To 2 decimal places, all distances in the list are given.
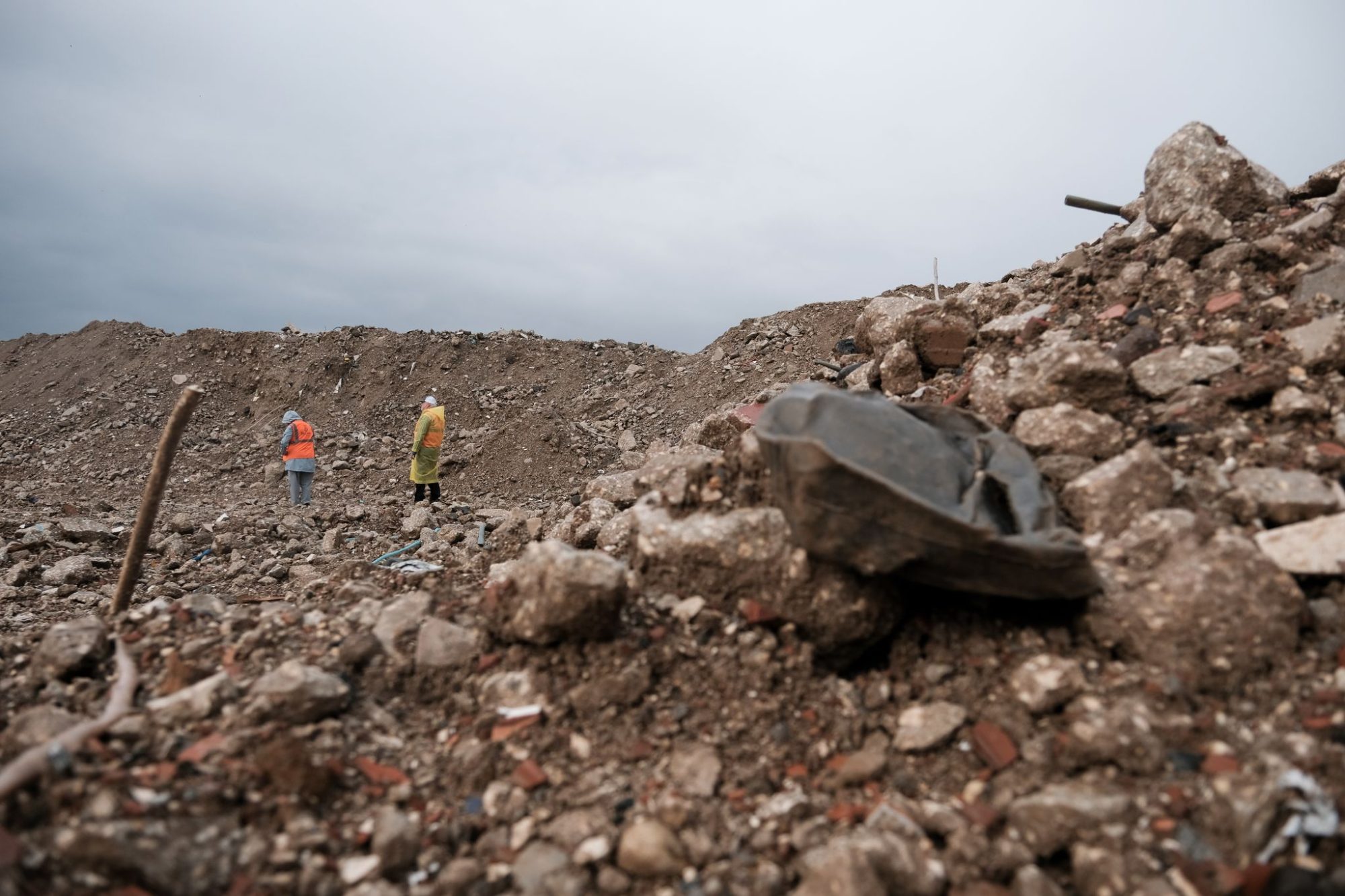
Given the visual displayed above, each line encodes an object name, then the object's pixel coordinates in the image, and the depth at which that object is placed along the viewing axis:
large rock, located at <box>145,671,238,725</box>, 2.63
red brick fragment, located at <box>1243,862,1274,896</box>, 1.87
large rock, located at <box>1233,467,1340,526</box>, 2.68
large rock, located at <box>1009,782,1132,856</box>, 2.07
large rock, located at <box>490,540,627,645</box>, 2.72
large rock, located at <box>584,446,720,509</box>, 3.27
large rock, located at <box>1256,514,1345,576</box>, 2.52
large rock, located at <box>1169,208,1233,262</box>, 4.25
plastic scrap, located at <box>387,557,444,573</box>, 4.14
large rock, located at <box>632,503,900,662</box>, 2.69
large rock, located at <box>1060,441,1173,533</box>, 2.81
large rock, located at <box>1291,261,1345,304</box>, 3.56
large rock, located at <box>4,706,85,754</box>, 2.49
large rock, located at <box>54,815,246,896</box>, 1.96
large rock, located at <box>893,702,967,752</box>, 2.46
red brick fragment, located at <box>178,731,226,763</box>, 2.40
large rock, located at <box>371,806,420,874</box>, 2.21
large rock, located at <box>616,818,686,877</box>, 2.15
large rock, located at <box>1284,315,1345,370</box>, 3.23
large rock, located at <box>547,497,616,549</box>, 4.30
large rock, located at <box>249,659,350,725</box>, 2.59
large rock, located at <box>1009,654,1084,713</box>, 2.41
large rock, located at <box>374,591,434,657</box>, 3.07
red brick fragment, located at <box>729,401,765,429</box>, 4.71
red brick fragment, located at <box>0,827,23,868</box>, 1.86
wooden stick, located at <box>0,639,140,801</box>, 2.09
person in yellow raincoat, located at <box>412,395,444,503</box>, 8.40
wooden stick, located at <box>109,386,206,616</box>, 3.85
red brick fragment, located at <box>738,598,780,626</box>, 2.82
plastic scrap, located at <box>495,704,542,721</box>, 2.68
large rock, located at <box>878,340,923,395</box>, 4.66
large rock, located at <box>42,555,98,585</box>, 6.11
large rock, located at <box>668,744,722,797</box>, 2.39
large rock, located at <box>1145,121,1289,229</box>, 4.50
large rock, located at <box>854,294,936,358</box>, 5.17
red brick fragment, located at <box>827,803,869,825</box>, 2.28
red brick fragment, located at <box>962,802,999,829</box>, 2.18
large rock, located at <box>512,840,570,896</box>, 2.13
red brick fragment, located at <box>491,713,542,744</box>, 2.62
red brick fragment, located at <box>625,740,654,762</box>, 2.52
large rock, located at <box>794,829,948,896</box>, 1.94
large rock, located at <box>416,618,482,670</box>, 2.95
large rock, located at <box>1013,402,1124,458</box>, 3.21
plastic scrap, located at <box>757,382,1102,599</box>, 2.34
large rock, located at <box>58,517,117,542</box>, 7.21
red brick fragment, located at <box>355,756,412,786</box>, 2.50
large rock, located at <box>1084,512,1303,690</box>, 2.35
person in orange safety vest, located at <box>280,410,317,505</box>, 8.95
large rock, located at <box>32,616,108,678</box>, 2.99
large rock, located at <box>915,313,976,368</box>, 4.60
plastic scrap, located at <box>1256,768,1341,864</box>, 1.93
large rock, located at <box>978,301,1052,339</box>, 4.48
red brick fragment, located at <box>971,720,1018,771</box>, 2.34
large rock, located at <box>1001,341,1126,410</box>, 3.38
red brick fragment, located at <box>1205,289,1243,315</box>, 3.75
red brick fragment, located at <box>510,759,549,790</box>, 2.45
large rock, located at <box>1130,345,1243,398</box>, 3.46
